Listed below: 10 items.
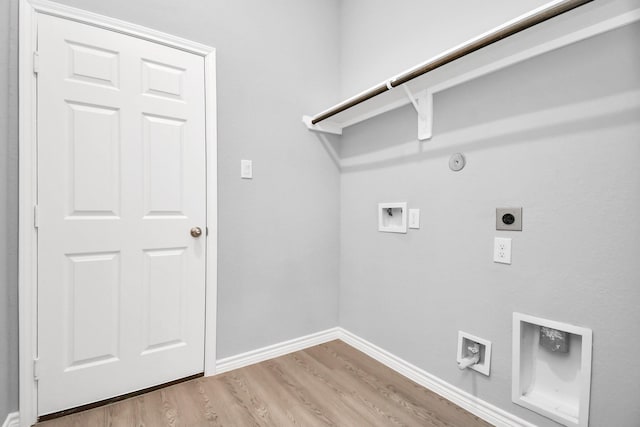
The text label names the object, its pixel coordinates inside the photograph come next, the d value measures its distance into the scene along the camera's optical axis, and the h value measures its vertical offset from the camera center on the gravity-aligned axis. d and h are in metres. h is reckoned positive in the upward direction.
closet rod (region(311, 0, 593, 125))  0.96 +0.64
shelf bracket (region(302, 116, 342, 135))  2.12 +0.58
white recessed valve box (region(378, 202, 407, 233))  1.78 -0.06
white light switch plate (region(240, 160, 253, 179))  1.88 +0.23
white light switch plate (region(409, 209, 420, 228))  1.70 -0.06
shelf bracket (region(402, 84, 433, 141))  1.59 +0.54
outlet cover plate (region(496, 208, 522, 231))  1.28 -0.04
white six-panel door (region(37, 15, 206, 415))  1.39 -0.06
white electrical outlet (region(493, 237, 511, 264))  1.32 -0.18
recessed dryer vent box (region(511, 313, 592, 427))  1.11 -0.64
